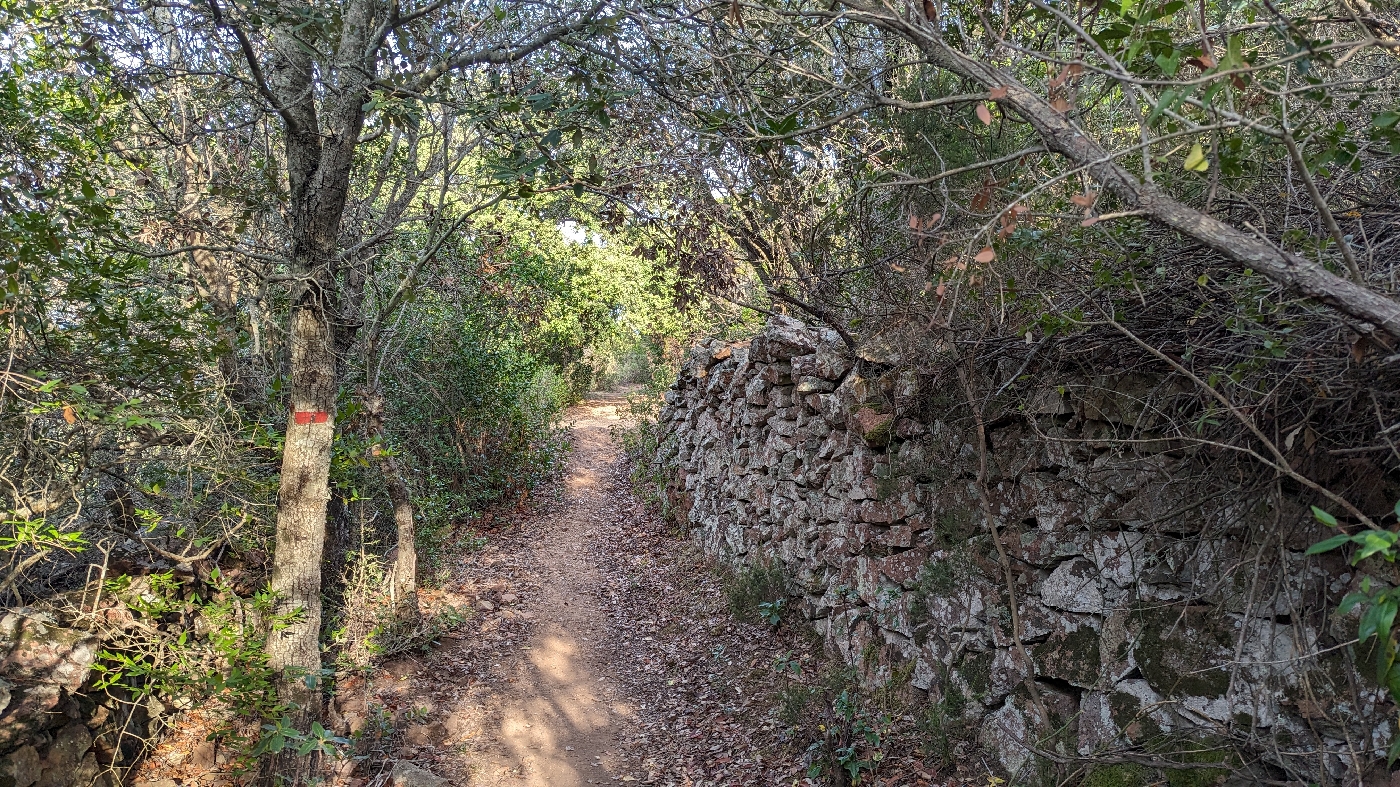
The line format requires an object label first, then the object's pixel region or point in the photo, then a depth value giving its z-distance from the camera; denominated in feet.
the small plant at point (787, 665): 21.26
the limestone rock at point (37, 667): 14.61
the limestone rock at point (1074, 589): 13.80
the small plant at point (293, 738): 14.87
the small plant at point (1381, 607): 5.79
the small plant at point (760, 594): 24.41
